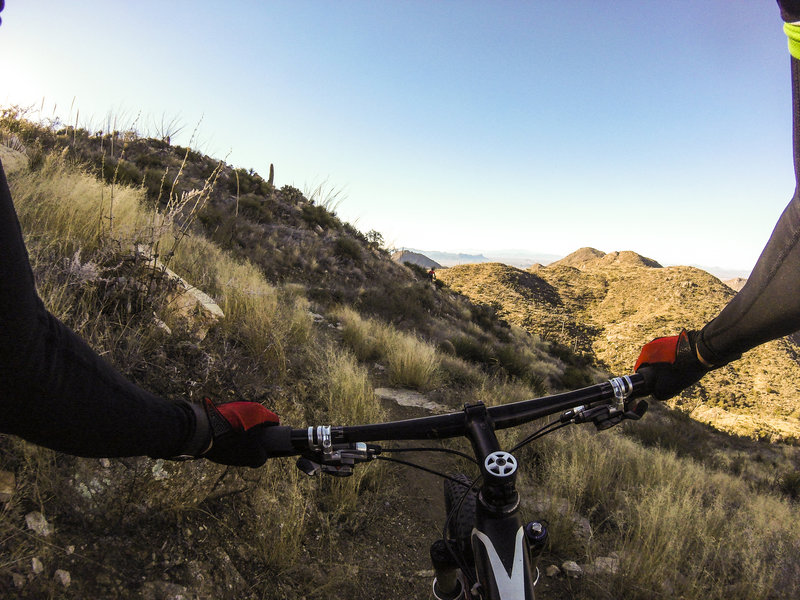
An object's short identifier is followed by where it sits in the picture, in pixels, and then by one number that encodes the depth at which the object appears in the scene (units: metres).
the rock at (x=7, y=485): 1.65
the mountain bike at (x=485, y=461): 0.84
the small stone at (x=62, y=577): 1.50
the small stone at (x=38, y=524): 1.63
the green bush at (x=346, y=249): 13.49
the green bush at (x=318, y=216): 15.19
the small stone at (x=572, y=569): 2.80
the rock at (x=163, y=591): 1.65
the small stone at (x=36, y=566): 1.48
